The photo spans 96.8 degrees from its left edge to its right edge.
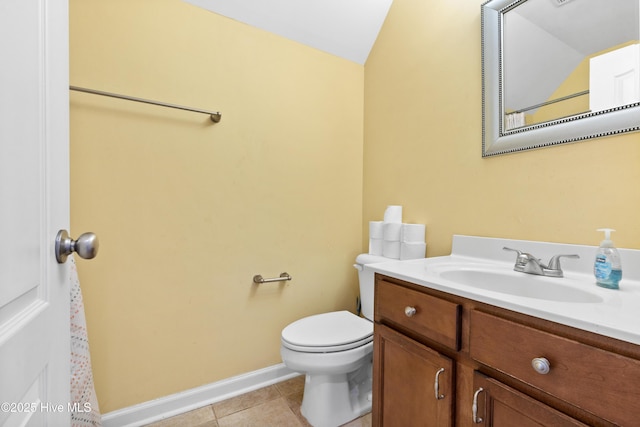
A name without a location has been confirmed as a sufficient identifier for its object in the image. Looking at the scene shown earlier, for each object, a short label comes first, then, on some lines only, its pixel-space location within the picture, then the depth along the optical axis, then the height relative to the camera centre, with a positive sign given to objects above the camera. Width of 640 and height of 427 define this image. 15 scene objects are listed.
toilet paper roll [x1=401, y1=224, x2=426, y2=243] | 1.47 -0.11
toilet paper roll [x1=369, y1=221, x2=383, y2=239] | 1.63 -0.11
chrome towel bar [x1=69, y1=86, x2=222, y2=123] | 1.17 +0.50
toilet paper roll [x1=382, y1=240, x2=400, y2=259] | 1.55 -0.21
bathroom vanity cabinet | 0.53 -0.37
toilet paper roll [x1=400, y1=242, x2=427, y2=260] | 1.46 -0.20
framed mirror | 0.89 +0.50
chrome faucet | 0.93 -0.18
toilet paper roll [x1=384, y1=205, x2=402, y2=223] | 1.58 -0.02
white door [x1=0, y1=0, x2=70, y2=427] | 0.37 +0.00
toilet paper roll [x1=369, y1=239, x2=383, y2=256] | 1.63 -0.21
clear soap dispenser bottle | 0.80 -0.15
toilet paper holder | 1.60 -0.39
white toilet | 1.25 -0.67
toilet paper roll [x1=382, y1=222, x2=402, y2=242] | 1.54 -0.11
